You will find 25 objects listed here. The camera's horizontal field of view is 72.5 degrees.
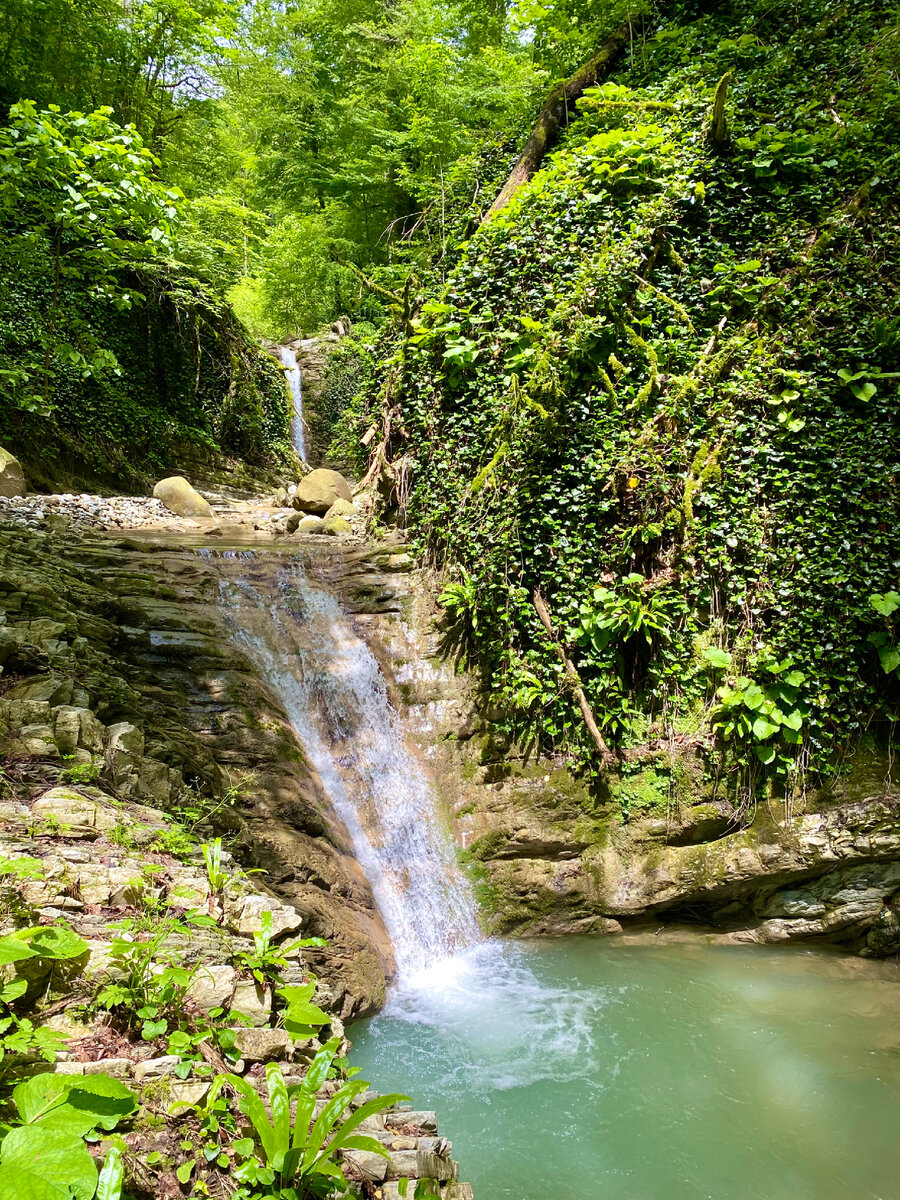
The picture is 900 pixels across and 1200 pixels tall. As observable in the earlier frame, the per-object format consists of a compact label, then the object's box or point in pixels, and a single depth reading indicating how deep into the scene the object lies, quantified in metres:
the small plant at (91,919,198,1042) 2.11
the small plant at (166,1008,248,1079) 2.06
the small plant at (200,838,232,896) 3.09
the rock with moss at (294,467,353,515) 11.03
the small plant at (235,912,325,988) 2.72
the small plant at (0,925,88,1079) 1.65
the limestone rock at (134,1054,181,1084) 1.95
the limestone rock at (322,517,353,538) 9.69
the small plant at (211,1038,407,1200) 1.89
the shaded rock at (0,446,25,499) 7.82
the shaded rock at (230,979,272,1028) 2.52
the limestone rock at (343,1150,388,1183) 2.18
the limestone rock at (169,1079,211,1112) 1.95
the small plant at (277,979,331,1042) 2.52
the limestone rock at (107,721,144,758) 3.81
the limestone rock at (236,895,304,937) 3.03
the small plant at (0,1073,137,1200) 1.28
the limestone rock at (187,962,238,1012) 2.40
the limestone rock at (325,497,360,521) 10.41
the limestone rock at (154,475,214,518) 10.16
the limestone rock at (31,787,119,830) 2.96
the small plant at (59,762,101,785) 3.29
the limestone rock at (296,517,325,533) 9.77
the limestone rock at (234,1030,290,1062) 2.34
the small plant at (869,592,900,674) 4.76
